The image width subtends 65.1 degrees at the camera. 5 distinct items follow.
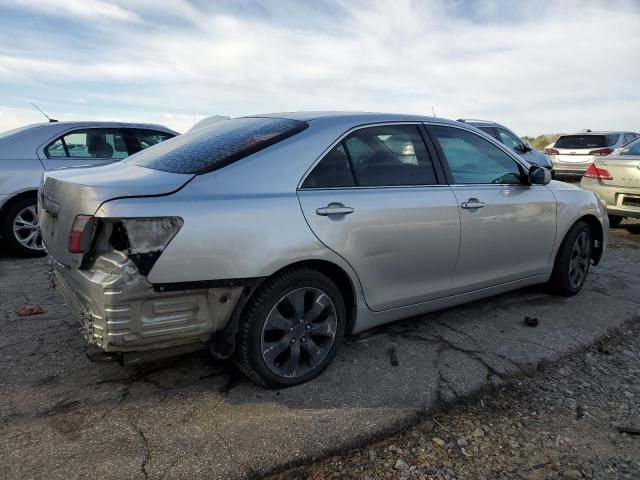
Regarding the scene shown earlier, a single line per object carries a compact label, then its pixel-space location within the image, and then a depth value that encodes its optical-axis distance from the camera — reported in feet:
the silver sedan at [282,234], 7.73
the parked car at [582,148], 42.60
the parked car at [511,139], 36.42
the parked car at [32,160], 18.33
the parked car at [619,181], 23.89
